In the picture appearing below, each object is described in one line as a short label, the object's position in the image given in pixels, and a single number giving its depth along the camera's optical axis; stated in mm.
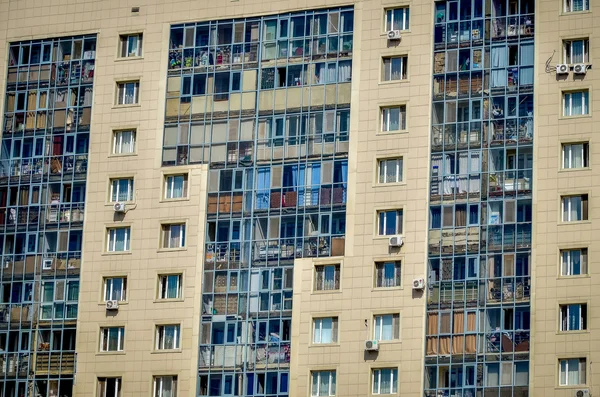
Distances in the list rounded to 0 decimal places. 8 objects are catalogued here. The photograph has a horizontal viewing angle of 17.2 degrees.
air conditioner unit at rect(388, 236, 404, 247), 96188
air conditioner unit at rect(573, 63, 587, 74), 95750
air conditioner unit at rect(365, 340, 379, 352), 95250
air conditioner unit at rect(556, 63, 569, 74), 95875
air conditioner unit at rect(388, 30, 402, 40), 99125
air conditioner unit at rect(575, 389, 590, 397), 91438
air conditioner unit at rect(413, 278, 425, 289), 95375
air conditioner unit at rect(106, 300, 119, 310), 100125
